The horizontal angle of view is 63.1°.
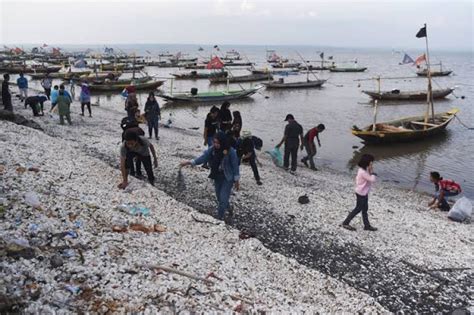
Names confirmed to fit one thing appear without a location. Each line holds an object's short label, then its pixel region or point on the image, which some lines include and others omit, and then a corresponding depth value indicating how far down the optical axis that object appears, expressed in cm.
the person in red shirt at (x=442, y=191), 1043
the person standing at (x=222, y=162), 718
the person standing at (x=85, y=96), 1916
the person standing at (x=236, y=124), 1019
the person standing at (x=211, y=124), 1056
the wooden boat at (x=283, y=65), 7945
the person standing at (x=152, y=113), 1449
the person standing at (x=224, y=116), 1038
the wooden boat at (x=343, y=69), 7451
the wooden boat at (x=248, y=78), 5106
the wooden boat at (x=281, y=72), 5603
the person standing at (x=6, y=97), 1586
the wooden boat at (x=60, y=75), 4769
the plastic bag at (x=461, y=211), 993
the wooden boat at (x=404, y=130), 1932
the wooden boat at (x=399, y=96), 3700
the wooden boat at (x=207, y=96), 3224
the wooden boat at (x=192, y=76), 5675
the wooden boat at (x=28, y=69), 5409
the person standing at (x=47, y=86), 2488
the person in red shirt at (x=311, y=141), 1321
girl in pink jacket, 774
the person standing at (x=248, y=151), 1060
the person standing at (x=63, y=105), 1565
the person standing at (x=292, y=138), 1196
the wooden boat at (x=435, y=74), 6731
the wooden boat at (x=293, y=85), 4384
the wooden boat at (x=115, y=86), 3784
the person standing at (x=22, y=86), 2141
